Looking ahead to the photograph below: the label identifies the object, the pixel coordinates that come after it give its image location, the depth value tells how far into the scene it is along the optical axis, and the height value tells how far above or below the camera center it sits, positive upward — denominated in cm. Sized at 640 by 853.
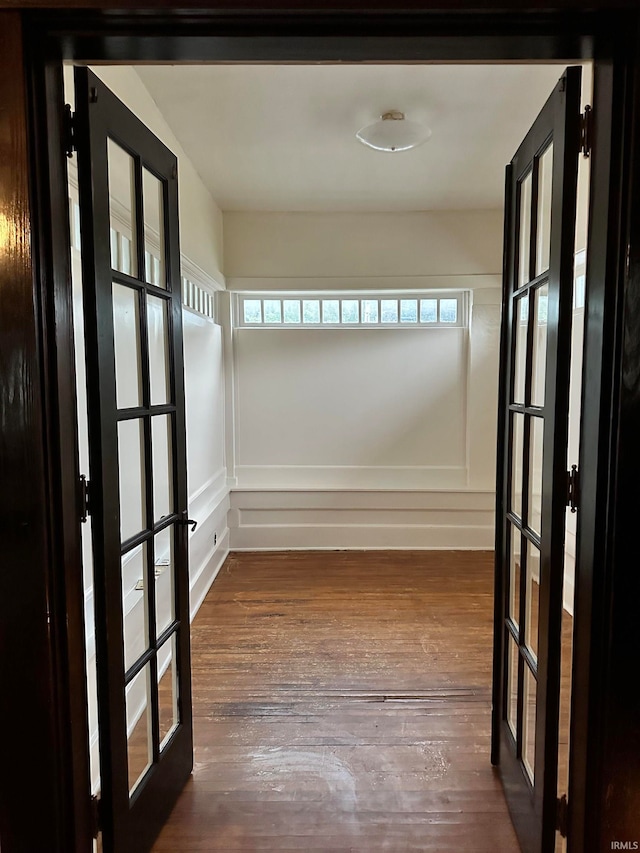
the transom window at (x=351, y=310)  453 +73
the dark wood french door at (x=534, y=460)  127 -21
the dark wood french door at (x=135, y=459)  128 -21
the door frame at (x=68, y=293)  107 +23
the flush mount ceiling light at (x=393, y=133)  264 +138
